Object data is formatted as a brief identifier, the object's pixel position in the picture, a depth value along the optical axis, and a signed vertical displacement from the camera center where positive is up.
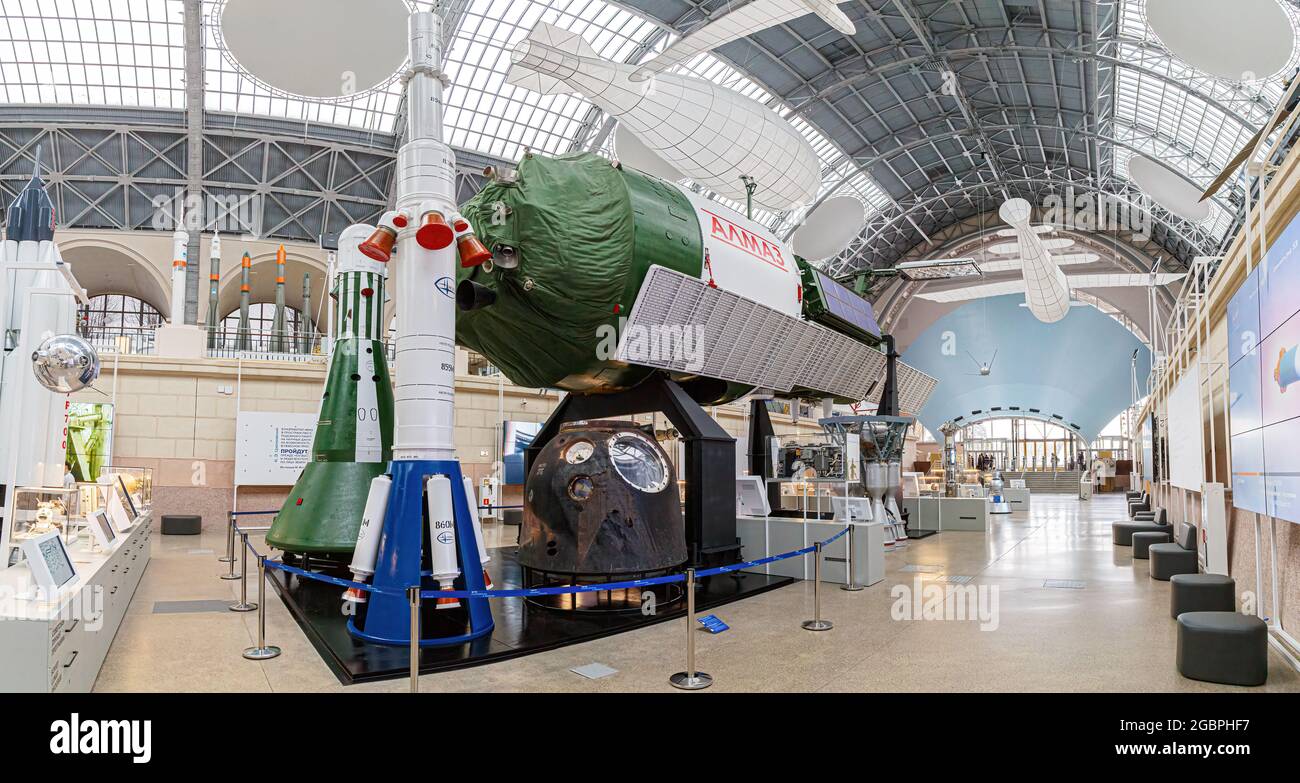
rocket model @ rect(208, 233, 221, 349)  25.45 +6.06
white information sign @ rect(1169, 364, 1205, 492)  8.71 +0.16
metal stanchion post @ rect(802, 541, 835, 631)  6.99 -1.57
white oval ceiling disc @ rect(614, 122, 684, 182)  19.98 +7.81
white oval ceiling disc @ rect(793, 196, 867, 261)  25.30 +7.47
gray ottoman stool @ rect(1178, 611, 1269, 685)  4.91 -1.34
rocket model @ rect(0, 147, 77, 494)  7.33 +1.07
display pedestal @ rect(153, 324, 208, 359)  17.47 +2.44
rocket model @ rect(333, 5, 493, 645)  6.18 +0.42
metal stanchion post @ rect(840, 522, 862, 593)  9.20 -1.59
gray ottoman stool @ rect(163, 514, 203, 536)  16.08 -1.67
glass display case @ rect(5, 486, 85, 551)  5.83 -0.53
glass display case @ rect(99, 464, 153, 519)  9.92 -0.59
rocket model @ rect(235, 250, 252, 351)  24.01 +5.29
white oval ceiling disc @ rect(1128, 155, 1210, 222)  21.73 +7.53
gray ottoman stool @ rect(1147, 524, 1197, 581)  9.29 -1.39
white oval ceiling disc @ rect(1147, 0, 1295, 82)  12.47 +7.04
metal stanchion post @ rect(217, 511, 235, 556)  9.66 -1.24
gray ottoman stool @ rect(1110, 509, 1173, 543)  13.07 -1.43
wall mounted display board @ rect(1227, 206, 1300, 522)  4.76 +0.44
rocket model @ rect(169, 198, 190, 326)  22.94 +5.70
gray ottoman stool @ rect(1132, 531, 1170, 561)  11.70 -1.45
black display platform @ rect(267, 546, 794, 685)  5.50 -1.58
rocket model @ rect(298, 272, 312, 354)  27.70 +5.14
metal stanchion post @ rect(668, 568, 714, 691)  5.09 -1.59
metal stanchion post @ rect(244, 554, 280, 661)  5.84 -1.57
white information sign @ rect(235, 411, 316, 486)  17.22 -0.03
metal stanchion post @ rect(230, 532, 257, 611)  7.65 -1.55
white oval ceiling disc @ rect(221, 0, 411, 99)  16.23 +9.04
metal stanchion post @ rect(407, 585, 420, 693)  4.65 -1.17
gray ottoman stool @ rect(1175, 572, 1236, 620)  6.36 -1.24
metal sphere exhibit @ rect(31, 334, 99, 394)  6.07 +0.67
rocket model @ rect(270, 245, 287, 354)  25.22 +5.00
